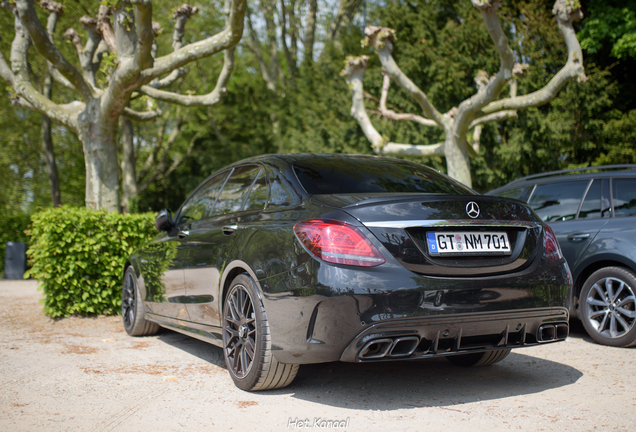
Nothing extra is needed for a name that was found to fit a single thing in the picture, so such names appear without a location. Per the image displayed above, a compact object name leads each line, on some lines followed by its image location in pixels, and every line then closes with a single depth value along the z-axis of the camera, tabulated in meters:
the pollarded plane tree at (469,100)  9.62
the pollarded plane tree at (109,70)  8.53
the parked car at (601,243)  5.57
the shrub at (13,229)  16.69
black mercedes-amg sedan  3.31
